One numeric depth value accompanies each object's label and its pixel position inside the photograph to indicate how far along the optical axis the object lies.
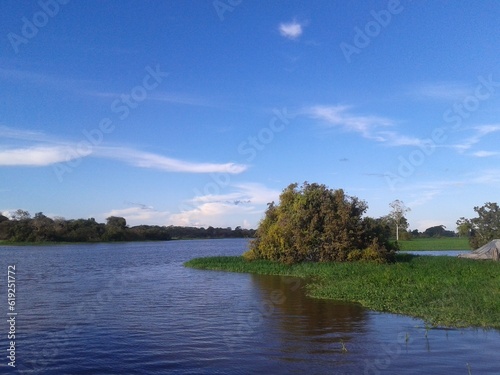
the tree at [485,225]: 52.94
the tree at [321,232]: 37.28
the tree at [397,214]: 94.01
